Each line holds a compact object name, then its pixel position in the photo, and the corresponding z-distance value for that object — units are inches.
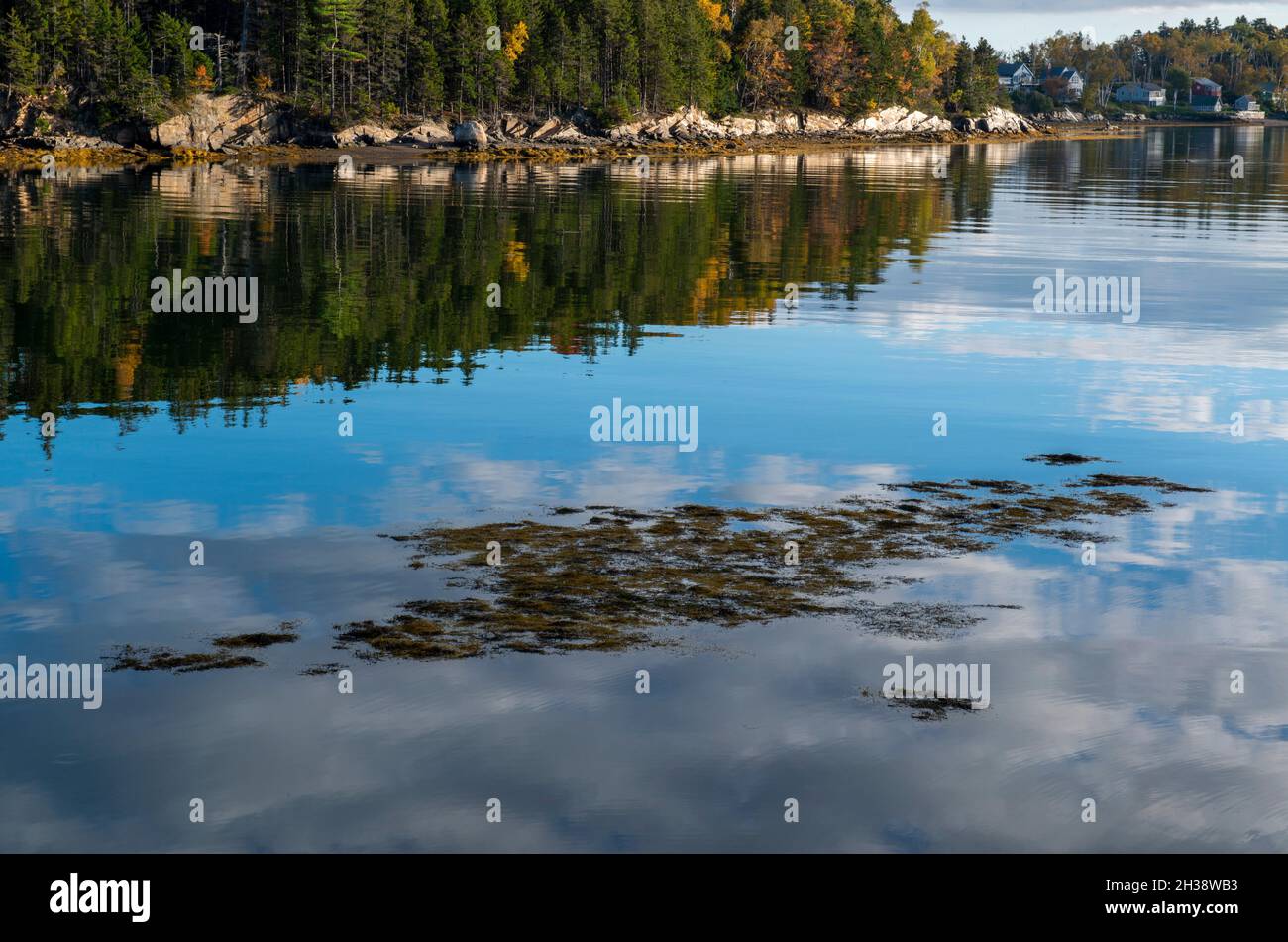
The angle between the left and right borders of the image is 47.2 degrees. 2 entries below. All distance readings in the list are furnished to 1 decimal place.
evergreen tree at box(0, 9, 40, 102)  4205.2
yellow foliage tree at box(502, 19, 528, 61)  5994.1
